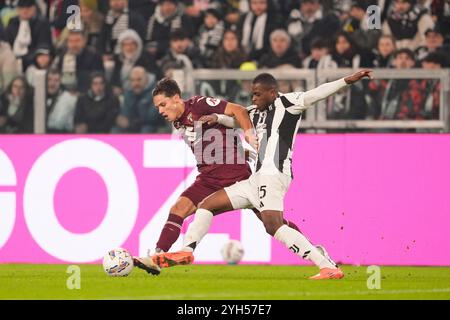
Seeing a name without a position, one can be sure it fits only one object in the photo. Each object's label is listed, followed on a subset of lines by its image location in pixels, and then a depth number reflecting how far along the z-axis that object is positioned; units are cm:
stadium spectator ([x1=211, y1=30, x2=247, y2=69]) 1501
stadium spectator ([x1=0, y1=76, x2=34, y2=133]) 1433
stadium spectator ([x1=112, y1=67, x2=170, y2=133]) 1445
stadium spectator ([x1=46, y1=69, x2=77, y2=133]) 1388
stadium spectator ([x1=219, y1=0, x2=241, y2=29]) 1583
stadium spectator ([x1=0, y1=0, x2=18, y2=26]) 1644
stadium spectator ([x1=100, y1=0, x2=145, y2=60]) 1608
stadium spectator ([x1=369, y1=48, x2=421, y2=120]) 1297
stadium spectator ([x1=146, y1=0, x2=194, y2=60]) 1588
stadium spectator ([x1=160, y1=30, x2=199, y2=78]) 1507
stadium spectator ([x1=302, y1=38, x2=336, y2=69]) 1459
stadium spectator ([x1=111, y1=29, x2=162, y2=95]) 1520
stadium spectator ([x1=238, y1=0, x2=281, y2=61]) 1541
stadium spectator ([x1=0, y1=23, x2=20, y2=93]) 1501
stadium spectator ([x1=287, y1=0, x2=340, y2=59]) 1535
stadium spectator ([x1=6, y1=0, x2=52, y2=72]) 1602
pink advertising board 1224
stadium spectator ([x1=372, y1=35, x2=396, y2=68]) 1451
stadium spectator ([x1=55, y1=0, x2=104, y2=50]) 1606
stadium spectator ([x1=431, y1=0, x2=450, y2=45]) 1532
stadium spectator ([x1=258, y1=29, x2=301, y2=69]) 1480
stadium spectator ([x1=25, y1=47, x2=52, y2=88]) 1552
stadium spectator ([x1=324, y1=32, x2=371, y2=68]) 1452
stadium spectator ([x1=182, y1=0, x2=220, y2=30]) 1612
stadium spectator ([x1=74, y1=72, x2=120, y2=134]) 1428
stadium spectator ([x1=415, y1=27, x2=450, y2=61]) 1484
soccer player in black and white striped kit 966
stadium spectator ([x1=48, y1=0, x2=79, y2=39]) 1628
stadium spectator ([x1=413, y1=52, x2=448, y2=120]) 1294
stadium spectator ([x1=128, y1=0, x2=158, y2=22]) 1623
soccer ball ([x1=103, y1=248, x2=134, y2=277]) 998
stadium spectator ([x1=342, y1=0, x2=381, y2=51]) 1473
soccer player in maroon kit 991
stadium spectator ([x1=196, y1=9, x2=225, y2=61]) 1555
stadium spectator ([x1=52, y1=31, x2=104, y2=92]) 1544
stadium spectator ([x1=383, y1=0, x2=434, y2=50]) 1516
